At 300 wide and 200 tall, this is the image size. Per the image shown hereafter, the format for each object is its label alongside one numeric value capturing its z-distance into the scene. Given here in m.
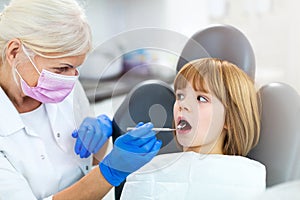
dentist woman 1.35
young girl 1.37
